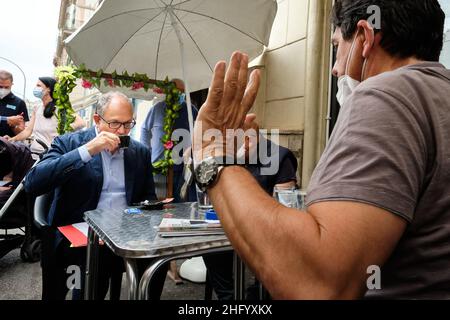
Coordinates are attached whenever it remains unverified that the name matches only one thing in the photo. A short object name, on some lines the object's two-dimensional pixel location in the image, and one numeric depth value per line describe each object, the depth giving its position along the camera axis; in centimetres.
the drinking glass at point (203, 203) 175
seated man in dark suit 196
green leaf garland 308
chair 187
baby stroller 337
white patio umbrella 293
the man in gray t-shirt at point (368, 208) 61
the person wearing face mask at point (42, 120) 400
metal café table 109
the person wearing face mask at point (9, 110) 435
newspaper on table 125
